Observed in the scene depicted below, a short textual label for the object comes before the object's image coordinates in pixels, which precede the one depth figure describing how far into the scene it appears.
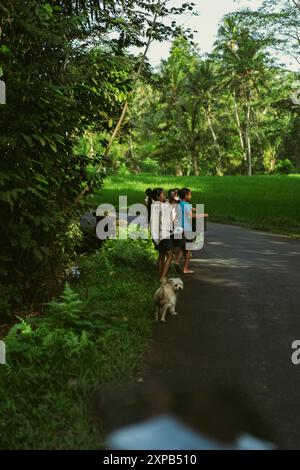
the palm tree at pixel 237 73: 46.94
